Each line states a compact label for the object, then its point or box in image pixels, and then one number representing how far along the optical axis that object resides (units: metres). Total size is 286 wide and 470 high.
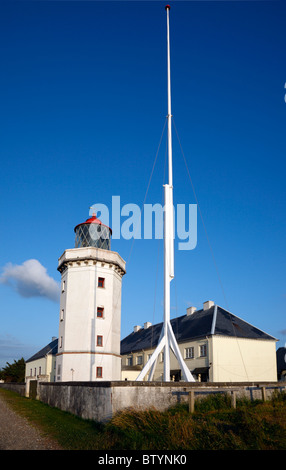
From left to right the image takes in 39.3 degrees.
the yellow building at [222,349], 35.78
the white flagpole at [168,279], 17.09
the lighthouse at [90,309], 30.34
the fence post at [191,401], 12.68
